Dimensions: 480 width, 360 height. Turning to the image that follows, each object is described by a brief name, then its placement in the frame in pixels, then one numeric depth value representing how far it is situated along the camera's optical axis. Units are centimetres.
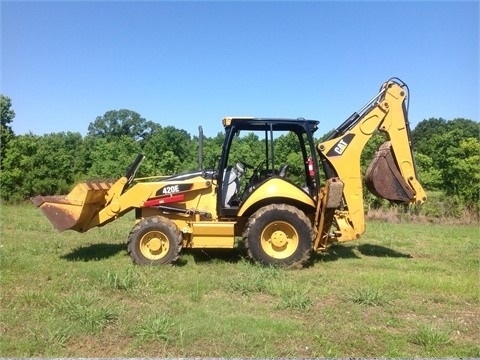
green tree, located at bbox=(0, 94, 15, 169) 4888
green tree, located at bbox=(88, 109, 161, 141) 7006
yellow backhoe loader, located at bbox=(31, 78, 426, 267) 744
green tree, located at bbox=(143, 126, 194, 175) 2961
